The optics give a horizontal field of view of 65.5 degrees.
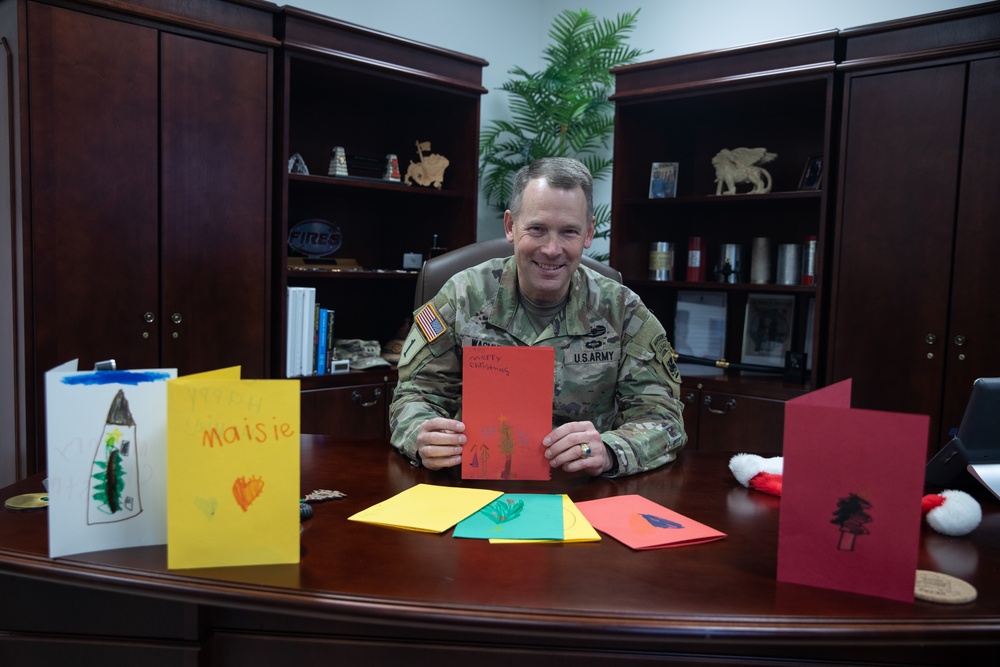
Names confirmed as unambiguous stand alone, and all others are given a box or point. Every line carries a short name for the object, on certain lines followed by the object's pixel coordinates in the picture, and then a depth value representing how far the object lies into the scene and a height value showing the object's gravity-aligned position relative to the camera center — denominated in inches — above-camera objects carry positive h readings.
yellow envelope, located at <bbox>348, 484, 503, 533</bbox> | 43.6 -13.2
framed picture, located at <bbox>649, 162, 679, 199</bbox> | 134.0 +19.7
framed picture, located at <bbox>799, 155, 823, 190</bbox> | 118.6 +19.3
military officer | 66.8 -3.1
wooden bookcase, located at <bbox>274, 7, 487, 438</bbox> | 110.3 +19.0
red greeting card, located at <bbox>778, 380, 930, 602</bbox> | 34.3 -9.0
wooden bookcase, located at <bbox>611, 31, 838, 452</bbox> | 112.6 +17.6
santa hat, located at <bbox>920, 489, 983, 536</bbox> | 43.5 -11.9
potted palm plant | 141.7 +34.0
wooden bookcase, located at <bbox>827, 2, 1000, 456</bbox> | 97.6 +11.5
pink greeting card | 42.1 -13.2
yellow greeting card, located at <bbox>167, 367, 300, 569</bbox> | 35.8 -9.0
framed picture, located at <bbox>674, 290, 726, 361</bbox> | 134.0 -5.1
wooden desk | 32.7 -13.7
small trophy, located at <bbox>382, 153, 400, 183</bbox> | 126.0 +18.9
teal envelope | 42.3 -13.2
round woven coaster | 35.0 -13.1
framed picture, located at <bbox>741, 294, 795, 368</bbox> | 127.8 -5.2
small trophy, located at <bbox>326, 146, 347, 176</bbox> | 122.0 +18.7
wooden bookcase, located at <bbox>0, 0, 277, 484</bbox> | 88.7 +10.4
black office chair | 80.0 +2.5
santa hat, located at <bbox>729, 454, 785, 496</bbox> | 51.9 -11.9
